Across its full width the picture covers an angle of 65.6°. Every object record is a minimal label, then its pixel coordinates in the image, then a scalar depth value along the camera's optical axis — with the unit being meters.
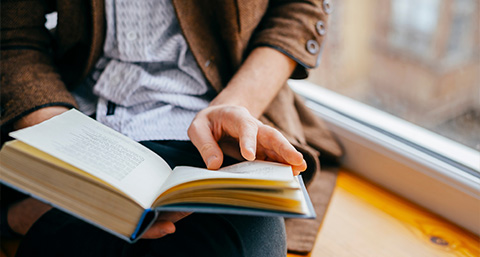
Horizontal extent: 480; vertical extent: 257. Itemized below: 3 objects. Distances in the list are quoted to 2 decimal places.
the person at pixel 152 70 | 0.68
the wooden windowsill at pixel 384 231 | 0.80
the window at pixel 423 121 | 0.88
